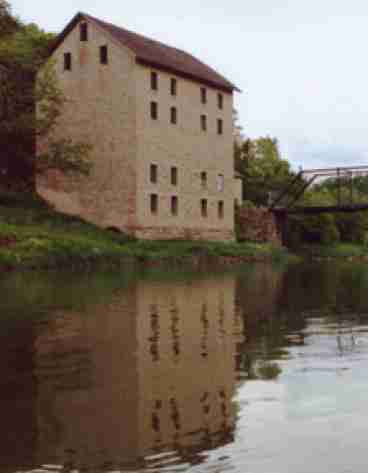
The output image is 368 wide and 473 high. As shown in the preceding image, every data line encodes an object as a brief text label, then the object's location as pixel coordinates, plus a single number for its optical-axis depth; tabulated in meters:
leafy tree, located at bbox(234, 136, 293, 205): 72.56
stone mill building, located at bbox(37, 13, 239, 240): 46.34
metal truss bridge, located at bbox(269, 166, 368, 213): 52.91
